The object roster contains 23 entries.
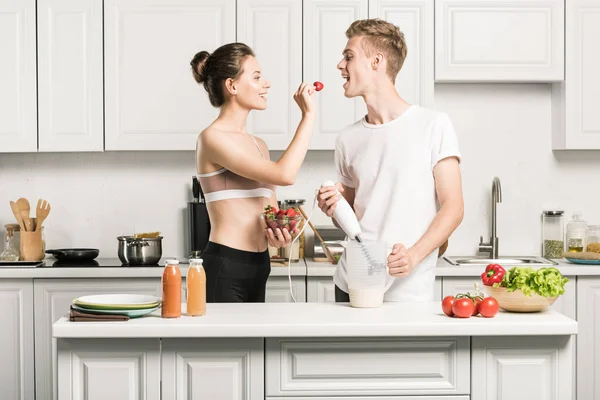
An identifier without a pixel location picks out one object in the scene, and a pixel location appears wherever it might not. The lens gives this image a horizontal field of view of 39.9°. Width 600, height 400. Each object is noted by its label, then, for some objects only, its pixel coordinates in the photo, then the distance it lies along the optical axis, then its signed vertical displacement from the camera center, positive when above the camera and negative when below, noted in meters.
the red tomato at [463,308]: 2.42 -0.35
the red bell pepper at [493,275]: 2.52 -0.26
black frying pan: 4.16 -0.33
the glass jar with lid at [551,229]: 4.53 -0.22
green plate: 2.40 -0.36
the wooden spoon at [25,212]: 4.23 -0.12
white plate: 2.41 -0.34
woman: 2.89 +0.06
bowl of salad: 2.43 -0.29
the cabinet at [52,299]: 4.03 -0.54
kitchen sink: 4.24 -0.37
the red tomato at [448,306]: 2.45 -0.35
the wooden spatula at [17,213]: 4.24 -0.12
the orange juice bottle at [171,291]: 2.42 -0.30
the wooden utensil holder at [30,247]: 4.18 -0.29
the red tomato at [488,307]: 2.42 -0.35
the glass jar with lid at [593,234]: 4.54 -0.24
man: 2.76 +0.07
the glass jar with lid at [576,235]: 4.43 -0.24
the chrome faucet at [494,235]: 4.46 -0.25
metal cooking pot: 4.09 -0.30
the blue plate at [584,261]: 4.12 -0.36
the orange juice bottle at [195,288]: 2.44 -0.29
